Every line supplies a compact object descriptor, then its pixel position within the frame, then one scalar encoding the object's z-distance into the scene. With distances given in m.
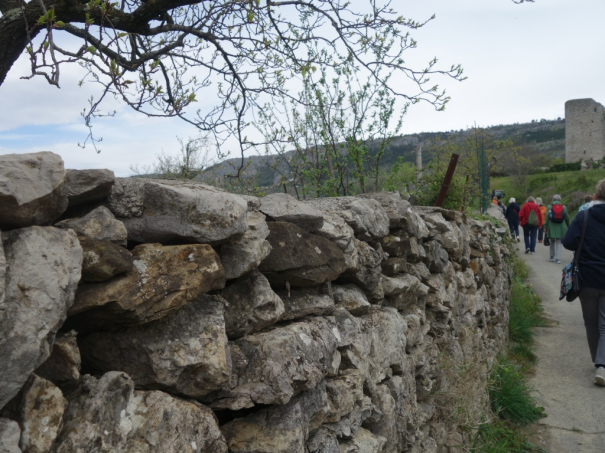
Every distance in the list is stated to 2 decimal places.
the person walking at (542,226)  16.52
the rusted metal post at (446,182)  5.82
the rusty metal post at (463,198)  7.04
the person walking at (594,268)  5.80
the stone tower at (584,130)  44.78
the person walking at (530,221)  15.30
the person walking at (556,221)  12.91
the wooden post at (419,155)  8.69
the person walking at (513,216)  16.27
